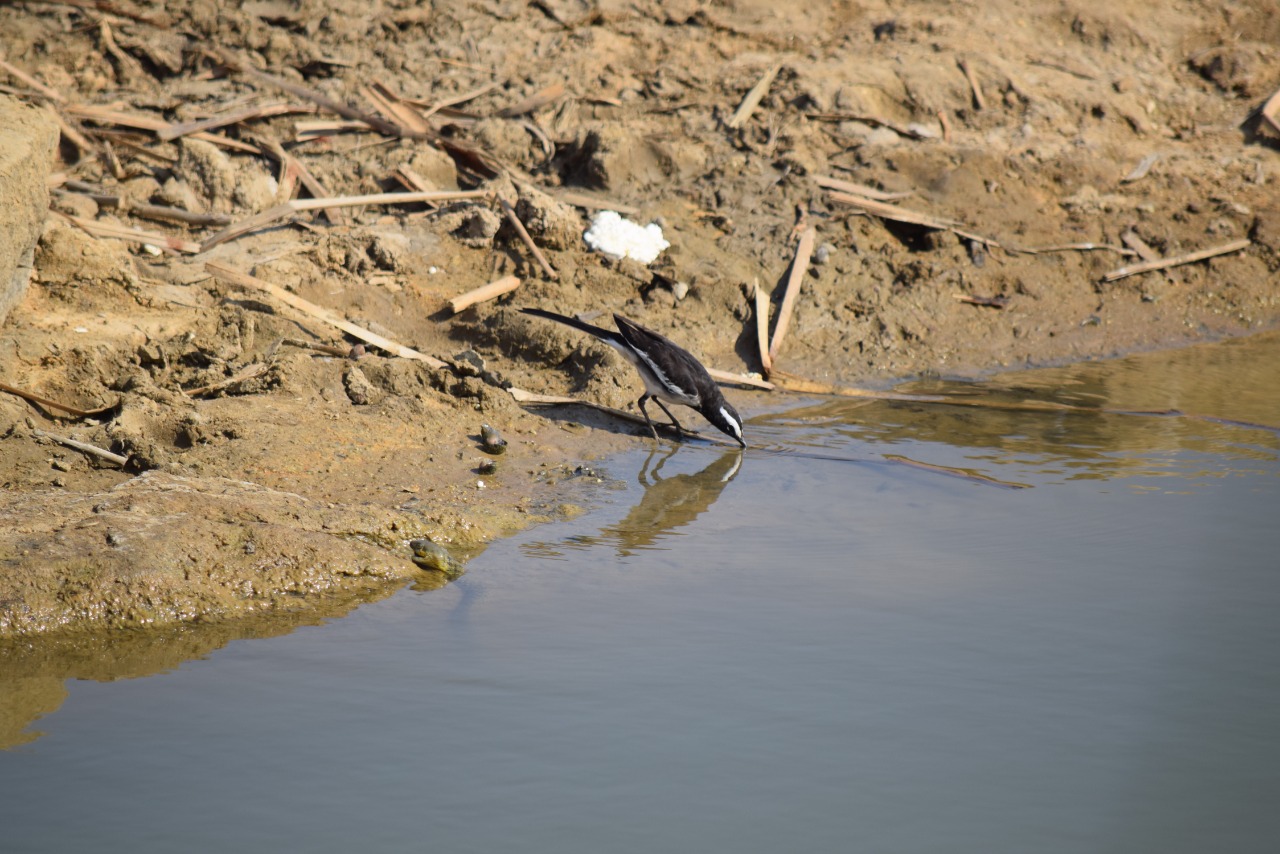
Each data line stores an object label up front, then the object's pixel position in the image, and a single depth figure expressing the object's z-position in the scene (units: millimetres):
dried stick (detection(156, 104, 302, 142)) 17453
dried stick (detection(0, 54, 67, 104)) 18094
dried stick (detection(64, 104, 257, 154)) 17516
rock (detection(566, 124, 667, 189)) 18187
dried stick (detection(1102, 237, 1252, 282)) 18719
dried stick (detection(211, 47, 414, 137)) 18328
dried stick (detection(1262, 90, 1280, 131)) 21283
